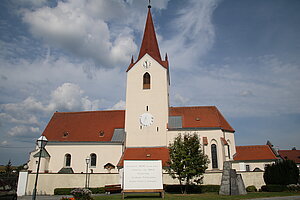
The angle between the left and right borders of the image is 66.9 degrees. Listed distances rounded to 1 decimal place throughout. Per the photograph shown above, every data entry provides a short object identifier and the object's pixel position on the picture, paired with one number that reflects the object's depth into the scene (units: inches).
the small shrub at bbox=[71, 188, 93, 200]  565.5
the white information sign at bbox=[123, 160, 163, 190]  722.8
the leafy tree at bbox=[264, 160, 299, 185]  906.1
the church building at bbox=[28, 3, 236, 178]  1237.1
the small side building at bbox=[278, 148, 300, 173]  2239.7
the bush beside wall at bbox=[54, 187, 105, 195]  955.3
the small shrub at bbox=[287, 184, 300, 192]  860.5
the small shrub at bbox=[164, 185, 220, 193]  954.7
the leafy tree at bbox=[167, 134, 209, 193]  869.8
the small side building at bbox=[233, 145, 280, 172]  1317.1
